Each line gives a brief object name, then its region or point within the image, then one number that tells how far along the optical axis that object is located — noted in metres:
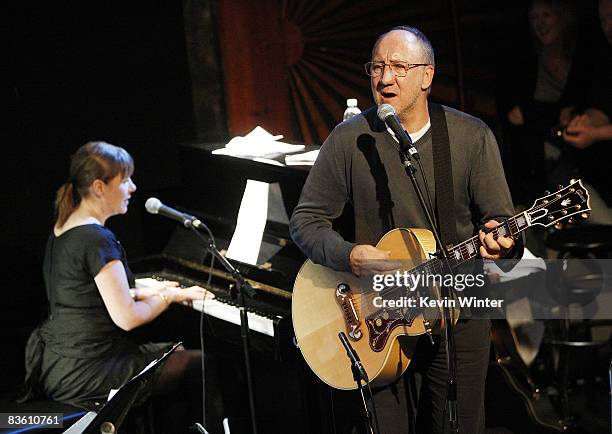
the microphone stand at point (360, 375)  7.13
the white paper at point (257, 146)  10.28
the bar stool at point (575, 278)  10.23
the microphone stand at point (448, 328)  6.24
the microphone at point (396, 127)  6.21
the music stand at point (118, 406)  5.63
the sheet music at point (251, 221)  9.73
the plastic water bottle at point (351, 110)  8.79
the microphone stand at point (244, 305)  8.41
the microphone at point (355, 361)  7.14
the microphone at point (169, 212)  8.63
